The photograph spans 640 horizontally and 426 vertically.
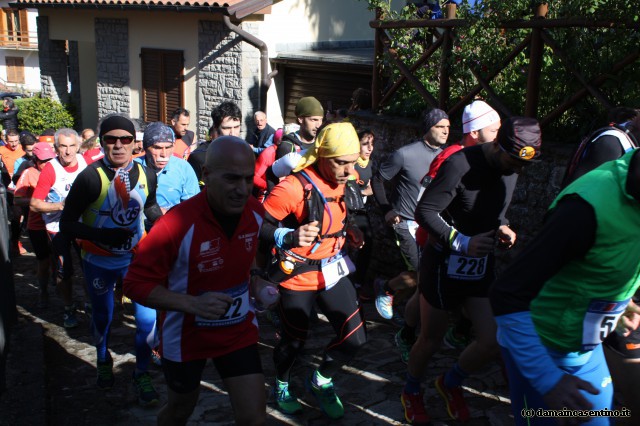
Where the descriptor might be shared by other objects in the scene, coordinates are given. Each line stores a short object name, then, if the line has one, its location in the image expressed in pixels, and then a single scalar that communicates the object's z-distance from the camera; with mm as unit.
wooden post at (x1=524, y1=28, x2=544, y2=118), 6125
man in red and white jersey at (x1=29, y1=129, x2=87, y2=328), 6020
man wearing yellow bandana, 4207
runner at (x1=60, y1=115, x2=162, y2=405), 4637
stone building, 14367
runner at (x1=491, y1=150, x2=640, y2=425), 2312
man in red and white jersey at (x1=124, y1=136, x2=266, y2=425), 3166
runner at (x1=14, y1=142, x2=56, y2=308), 6930
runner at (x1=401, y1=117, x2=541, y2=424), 3760
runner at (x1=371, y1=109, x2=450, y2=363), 6094
